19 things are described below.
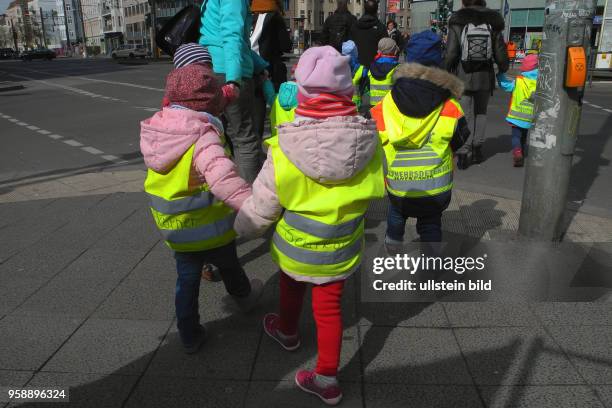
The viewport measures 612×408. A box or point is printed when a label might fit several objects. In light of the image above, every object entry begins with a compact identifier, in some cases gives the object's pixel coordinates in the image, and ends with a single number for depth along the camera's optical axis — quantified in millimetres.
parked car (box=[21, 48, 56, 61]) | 59500
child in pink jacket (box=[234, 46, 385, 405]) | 2070
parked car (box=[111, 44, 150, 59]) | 52531
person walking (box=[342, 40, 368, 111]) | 5988
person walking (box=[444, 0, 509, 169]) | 5988
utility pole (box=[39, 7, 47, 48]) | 103588
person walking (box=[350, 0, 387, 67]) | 7480
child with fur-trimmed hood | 3031
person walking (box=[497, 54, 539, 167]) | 6275
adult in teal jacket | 3733
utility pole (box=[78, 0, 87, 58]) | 81812
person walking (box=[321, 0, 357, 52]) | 8008
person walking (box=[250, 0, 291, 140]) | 4375
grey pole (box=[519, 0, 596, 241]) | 3574
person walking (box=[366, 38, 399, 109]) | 6312
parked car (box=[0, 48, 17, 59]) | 74375
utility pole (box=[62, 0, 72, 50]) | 98888
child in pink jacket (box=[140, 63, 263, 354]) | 2354
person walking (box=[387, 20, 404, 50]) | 11612
